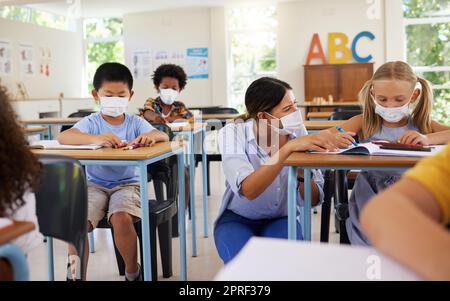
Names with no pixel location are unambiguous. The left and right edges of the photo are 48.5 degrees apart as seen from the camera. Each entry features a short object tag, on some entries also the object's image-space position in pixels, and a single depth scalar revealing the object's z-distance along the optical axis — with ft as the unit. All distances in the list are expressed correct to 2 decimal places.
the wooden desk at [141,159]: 6.15
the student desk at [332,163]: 4.85
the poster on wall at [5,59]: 27.84
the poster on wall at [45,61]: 31.45
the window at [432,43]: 30.50
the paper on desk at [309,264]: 2.11
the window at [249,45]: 33.65
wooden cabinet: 30.58
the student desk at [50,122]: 16.48
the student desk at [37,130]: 13.95
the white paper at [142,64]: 35.47
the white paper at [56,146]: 7.02
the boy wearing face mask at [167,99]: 13.48
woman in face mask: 5.95
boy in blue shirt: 7.11
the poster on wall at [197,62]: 34.55
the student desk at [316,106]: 25.85
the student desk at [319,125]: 10.14
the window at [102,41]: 36.70
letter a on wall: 32.24
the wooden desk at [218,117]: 15.23
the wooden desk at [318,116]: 16.35
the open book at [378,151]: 5.19
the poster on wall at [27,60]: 29.58
